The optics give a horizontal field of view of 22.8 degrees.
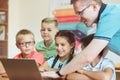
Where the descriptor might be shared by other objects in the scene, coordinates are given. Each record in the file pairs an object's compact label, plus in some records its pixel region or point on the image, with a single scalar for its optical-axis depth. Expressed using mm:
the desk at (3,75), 1815
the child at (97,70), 1673
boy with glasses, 2252
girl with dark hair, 2041
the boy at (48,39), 2412
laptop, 1501
